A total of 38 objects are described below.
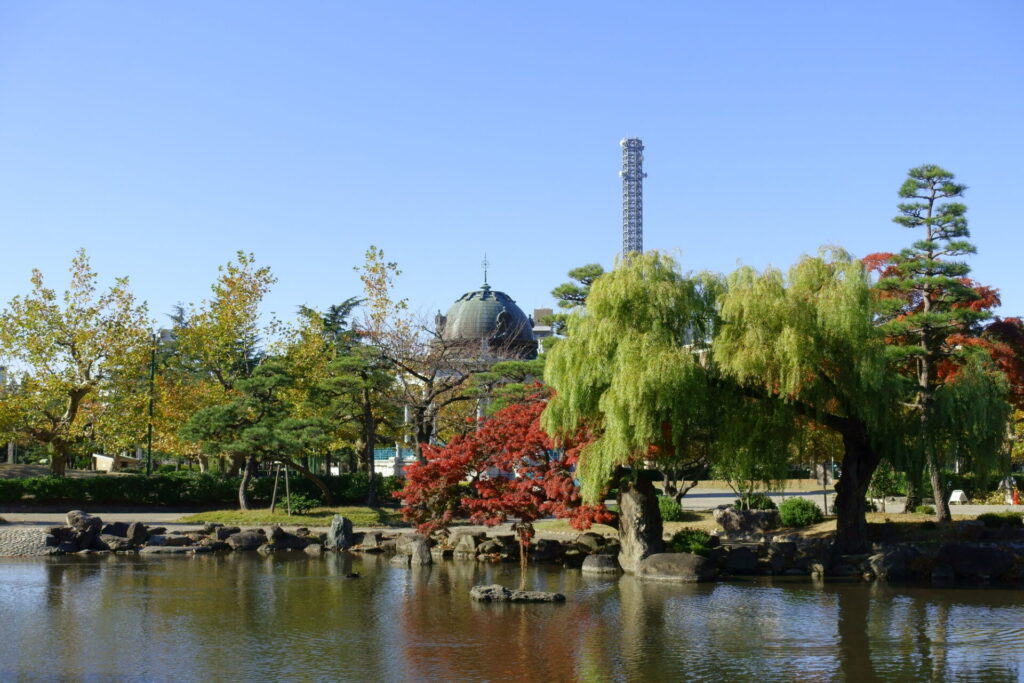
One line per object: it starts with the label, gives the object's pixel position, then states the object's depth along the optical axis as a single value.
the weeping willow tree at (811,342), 20.03
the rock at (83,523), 26.99
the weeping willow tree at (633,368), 20.14
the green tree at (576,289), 31.25
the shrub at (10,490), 35.84
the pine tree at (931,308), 22.64
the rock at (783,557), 22.67
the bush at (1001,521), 24.45
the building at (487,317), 64.38
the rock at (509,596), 18.42
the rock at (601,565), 22.48
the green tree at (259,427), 31.17
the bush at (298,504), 32.59
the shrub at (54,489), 36.03
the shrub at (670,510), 28.77
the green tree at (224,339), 38.19
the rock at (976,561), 21.19
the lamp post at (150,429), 38.13
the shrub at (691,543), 23.25
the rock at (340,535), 27.16
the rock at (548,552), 25.05
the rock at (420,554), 24.28
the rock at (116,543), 27.00
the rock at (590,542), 24.50
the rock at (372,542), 26.72
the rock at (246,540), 27.16
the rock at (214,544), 27.05
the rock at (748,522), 26.52
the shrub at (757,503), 29.73
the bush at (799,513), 26.25
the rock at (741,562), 22.72
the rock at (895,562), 21.25
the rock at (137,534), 27.25
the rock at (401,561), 24.33
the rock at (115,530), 27.61
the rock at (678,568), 20.98
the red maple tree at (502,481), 22.67
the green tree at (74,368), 37.25
